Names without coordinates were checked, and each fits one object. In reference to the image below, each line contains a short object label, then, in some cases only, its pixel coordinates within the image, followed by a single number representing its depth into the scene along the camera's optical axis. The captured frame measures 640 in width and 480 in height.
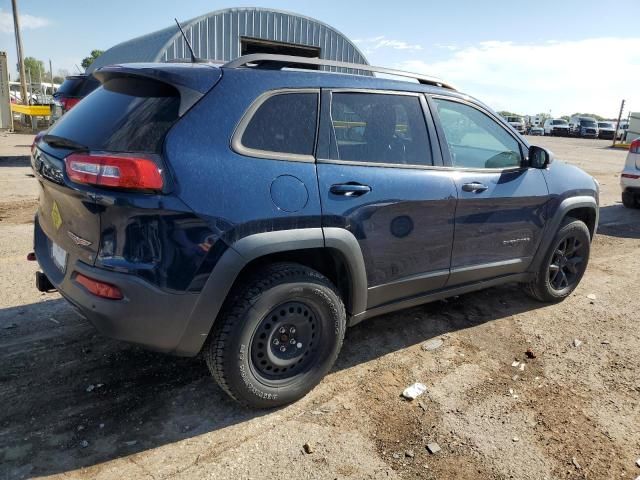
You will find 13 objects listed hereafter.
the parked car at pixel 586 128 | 43.22
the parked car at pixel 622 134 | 33.62
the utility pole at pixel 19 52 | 23.72
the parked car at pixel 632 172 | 8.41
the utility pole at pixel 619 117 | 27.83
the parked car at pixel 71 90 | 10.70
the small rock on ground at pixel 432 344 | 3.59
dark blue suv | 2.30
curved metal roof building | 15.16
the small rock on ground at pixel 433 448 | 2.52
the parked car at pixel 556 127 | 45.91
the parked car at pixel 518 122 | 40.76
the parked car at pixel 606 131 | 41.97
